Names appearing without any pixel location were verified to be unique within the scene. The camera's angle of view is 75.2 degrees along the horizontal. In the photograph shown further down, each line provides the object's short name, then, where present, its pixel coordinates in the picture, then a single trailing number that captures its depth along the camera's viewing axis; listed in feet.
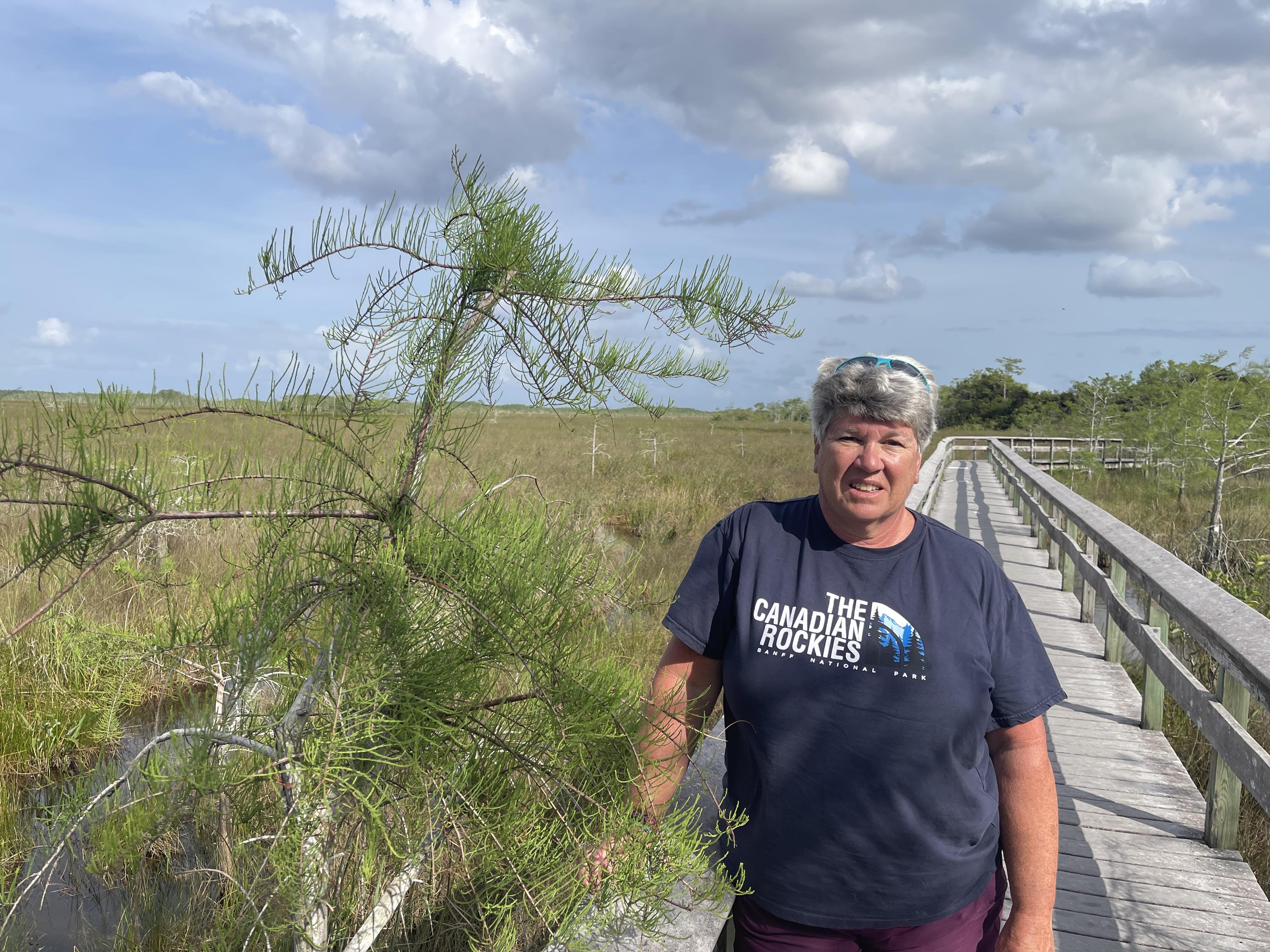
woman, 5.93
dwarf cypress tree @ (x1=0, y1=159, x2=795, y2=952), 4.52
